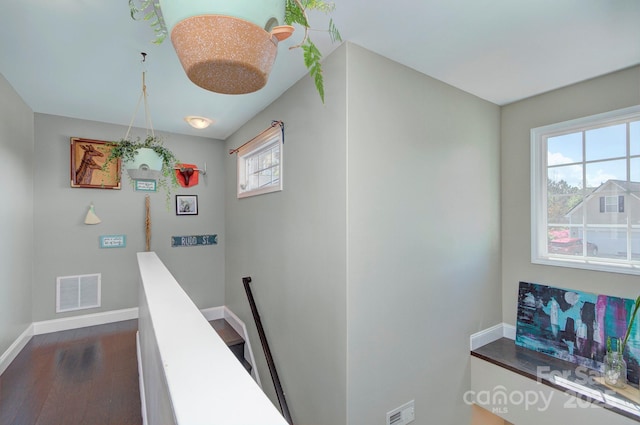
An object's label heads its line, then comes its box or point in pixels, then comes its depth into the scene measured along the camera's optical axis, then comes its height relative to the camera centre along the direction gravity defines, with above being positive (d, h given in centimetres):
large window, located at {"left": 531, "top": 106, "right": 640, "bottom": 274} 200 +16
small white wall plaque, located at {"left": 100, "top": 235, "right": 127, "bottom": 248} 322 -33
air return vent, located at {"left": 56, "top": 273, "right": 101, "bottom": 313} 304 -89
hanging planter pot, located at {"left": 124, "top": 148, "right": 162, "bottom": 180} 206 +37
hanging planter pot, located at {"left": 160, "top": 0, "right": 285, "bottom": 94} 60 +40
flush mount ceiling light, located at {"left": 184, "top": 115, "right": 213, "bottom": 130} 289 +98
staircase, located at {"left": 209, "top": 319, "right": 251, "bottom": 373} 308 -146
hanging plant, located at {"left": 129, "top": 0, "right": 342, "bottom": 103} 75 +55
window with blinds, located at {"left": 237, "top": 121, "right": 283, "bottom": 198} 256 +55
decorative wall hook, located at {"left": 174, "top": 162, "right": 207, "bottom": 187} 360 +53
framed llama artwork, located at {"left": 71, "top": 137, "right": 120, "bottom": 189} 309 +54
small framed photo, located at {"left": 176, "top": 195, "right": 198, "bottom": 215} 365 +12
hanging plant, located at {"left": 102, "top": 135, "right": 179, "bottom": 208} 207 +48
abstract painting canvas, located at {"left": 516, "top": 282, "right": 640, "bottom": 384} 198 -88
